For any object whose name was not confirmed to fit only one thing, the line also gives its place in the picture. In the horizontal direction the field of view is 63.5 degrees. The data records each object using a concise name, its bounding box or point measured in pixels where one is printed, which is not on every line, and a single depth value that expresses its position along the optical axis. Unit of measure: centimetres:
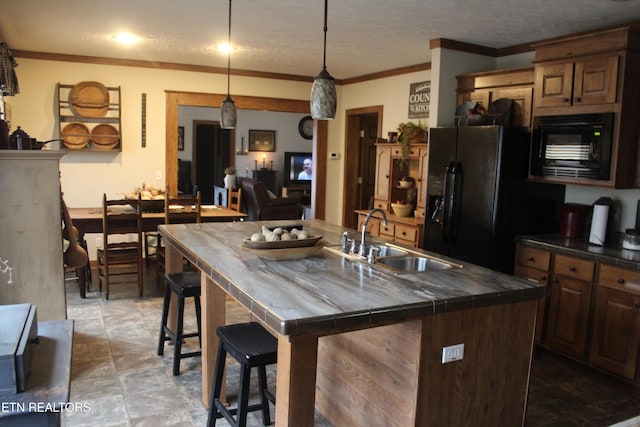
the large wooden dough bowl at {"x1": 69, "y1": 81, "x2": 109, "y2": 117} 601
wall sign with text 595
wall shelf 602
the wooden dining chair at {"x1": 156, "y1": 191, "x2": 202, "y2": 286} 509
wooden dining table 494
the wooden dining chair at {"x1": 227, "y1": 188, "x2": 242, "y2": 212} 597
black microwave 361
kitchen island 187
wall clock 1248
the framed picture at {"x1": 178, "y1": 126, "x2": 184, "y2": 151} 1196
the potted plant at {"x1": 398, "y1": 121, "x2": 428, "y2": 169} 559
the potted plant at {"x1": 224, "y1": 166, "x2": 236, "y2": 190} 868
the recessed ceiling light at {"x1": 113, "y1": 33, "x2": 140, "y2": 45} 497
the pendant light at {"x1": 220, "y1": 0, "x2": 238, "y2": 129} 389
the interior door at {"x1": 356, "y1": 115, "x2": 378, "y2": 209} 774
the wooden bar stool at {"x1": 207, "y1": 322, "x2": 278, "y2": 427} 230
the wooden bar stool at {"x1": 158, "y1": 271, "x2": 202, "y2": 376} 336
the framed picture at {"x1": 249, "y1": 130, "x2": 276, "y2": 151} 1218
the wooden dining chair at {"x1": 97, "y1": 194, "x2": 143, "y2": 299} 485
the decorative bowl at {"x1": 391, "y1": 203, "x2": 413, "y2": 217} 555
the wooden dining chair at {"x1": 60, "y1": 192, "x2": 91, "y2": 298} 366
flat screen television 1231
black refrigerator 406
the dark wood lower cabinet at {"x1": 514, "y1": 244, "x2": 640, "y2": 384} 327
